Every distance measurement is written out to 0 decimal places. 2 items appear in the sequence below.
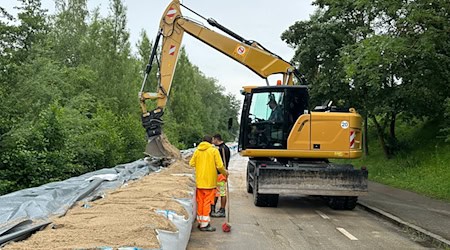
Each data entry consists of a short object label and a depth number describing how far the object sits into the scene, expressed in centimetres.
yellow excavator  1299
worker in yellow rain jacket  968
